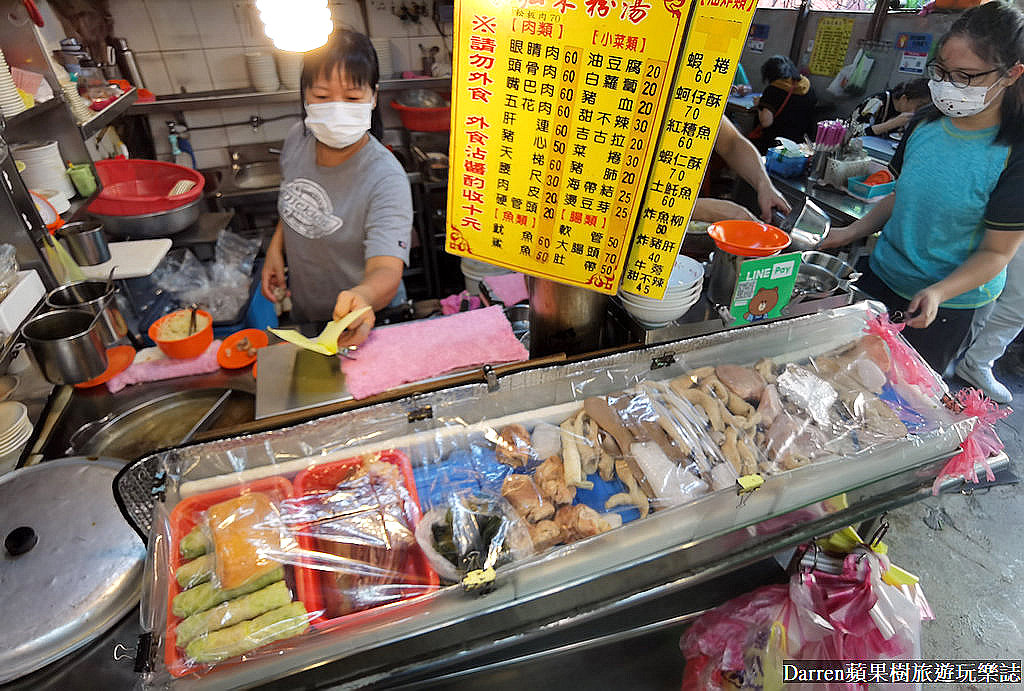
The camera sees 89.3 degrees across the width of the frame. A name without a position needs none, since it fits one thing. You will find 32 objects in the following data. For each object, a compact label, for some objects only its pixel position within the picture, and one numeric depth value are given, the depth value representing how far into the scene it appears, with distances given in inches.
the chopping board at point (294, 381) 66.9
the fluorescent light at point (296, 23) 58.0
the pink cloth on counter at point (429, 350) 71.1
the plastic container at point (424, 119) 211.8
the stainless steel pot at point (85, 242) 112.3
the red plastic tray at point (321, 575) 47.4
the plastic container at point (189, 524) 43.8
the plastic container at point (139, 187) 141.5
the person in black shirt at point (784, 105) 232.7
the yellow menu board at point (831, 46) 249.1
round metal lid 51.2
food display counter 48.6
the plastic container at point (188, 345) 89.5
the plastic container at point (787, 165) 198.7
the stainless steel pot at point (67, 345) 77.7
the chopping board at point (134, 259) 115.9
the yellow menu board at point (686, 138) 45.8
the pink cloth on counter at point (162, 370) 87.8
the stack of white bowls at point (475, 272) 155.5
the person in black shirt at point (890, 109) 197.0
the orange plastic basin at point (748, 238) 77.3
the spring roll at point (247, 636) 44.1
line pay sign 76.4
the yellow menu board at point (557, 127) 47.2
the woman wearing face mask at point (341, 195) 91.1
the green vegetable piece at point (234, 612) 45.2
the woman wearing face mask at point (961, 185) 93.2
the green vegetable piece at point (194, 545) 50.8
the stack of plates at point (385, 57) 210.7
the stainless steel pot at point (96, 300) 85.5
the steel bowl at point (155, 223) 137.9
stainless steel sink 207.6
